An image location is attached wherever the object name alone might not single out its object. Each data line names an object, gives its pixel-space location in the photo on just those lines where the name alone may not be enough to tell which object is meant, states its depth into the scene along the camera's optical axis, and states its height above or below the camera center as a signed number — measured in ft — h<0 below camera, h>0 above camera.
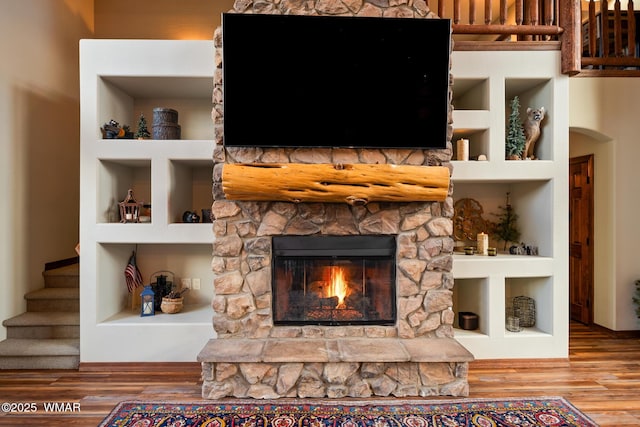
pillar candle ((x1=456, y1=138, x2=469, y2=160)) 11.54 +1.91
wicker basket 11.44 -2.64
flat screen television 9.55 +3.32
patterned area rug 8.07 -4.27
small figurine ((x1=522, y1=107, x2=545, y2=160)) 11.35 +2.49
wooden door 14.82 -0.99
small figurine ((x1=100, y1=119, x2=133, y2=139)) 10.88 +2.35
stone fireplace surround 9.91 -0.68
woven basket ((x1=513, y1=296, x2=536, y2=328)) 12.05 -3.05
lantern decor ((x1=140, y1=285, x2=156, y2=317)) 11.37 -2.59
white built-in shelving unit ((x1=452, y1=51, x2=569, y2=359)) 11.27 +1.00
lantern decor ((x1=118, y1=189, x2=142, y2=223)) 11.16 +0.16
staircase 10.68 -3.29
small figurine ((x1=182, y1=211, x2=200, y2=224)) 11.28 -0.07
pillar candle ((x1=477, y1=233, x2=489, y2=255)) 12.00 -0.90
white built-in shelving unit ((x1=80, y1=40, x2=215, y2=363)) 10.75 +0.52
